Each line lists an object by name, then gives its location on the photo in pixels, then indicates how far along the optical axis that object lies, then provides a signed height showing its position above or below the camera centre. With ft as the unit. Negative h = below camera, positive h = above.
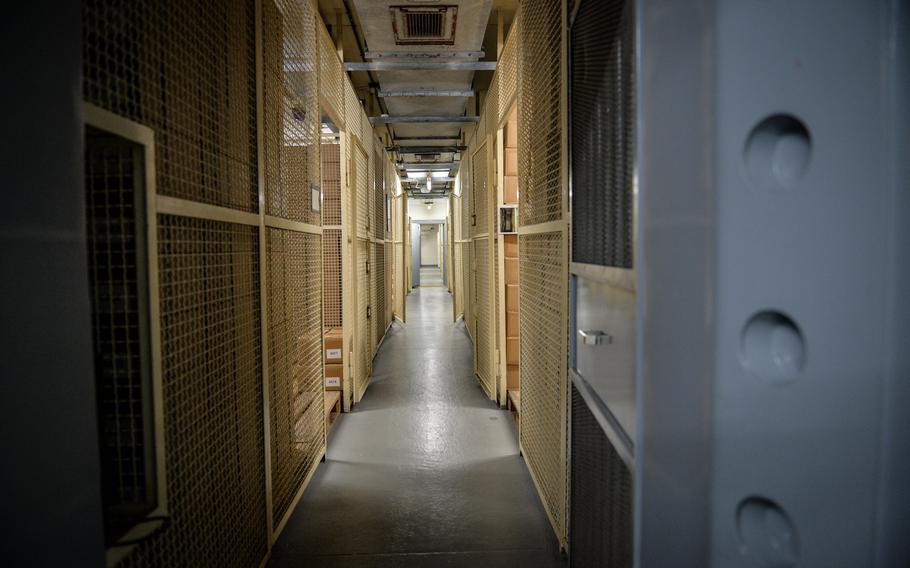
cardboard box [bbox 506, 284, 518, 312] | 15.34 -1.11
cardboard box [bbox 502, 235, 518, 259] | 15.35 +0.34
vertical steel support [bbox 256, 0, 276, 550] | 7.20 -0.04
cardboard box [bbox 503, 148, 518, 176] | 15.16 +2.71
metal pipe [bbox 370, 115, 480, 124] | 21.56 +5.69
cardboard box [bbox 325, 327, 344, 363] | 14.90 -2.40
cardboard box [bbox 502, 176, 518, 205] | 15.17 +1.91
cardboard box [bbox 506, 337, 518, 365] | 15.65 -2.66
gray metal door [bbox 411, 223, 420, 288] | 65.87 +0.63
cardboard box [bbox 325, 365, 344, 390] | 15.05 -3.23
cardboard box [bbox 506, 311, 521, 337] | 15.44 -1.89
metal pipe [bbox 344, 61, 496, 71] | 15.44 +5.55
